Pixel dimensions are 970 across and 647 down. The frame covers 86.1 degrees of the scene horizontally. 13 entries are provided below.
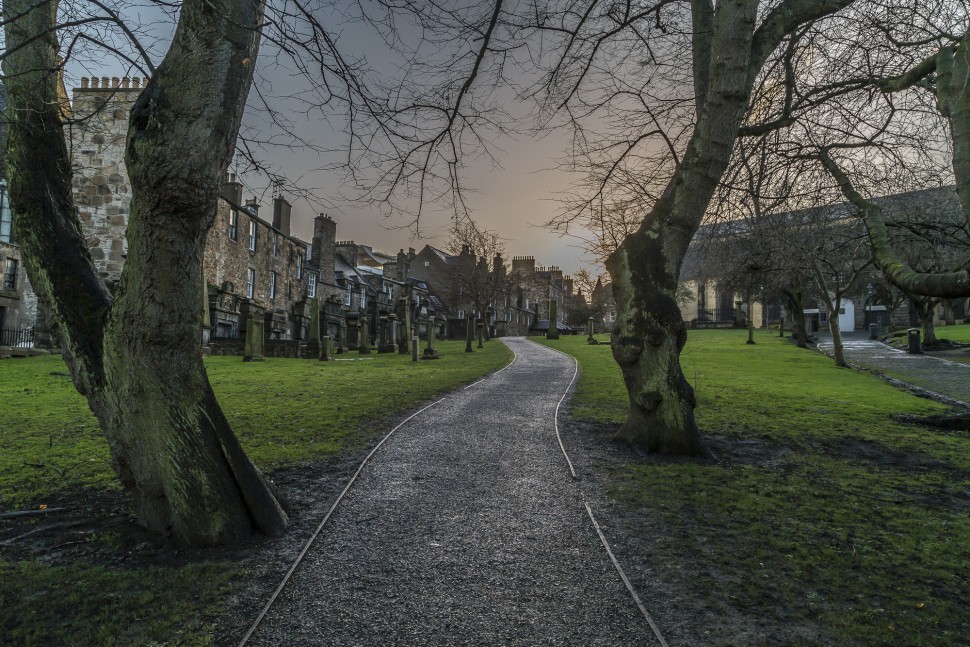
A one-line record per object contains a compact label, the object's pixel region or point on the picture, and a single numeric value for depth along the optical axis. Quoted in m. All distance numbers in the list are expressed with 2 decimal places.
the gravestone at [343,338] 28.18
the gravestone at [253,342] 20.05
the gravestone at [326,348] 21.92
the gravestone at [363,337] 27.55
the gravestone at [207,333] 22.01
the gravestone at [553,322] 46.16
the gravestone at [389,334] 28.03
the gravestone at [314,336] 23.62
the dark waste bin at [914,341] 27.41
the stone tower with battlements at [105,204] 25.47
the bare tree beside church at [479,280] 51.31
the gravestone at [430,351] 24.80
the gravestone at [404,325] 27.22
